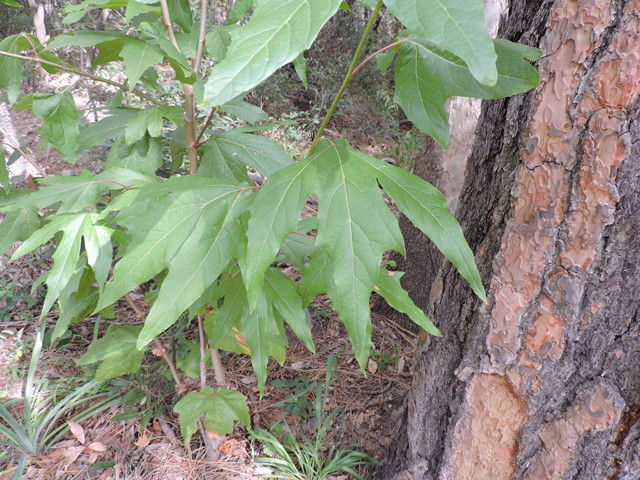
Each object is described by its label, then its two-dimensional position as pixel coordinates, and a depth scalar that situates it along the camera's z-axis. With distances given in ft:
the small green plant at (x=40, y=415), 5.10
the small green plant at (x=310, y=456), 4.96
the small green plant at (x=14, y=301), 7.66
